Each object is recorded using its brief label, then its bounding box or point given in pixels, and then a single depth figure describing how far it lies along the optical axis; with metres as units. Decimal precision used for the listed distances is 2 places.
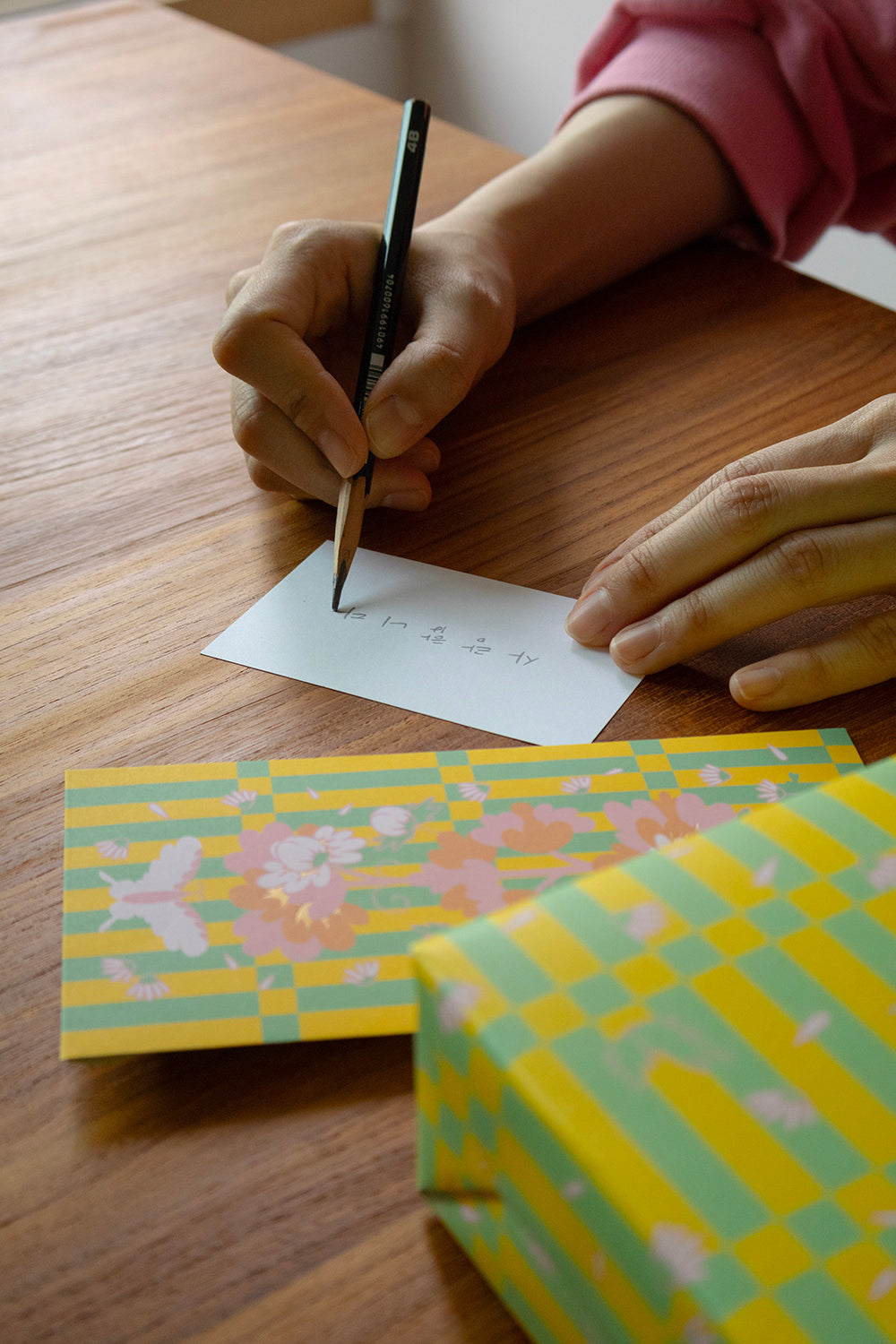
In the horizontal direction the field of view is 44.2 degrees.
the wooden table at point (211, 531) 0.36
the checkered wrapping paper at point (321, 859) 0.41
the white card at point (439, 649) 0.57
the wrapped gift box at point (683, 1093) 0.25
